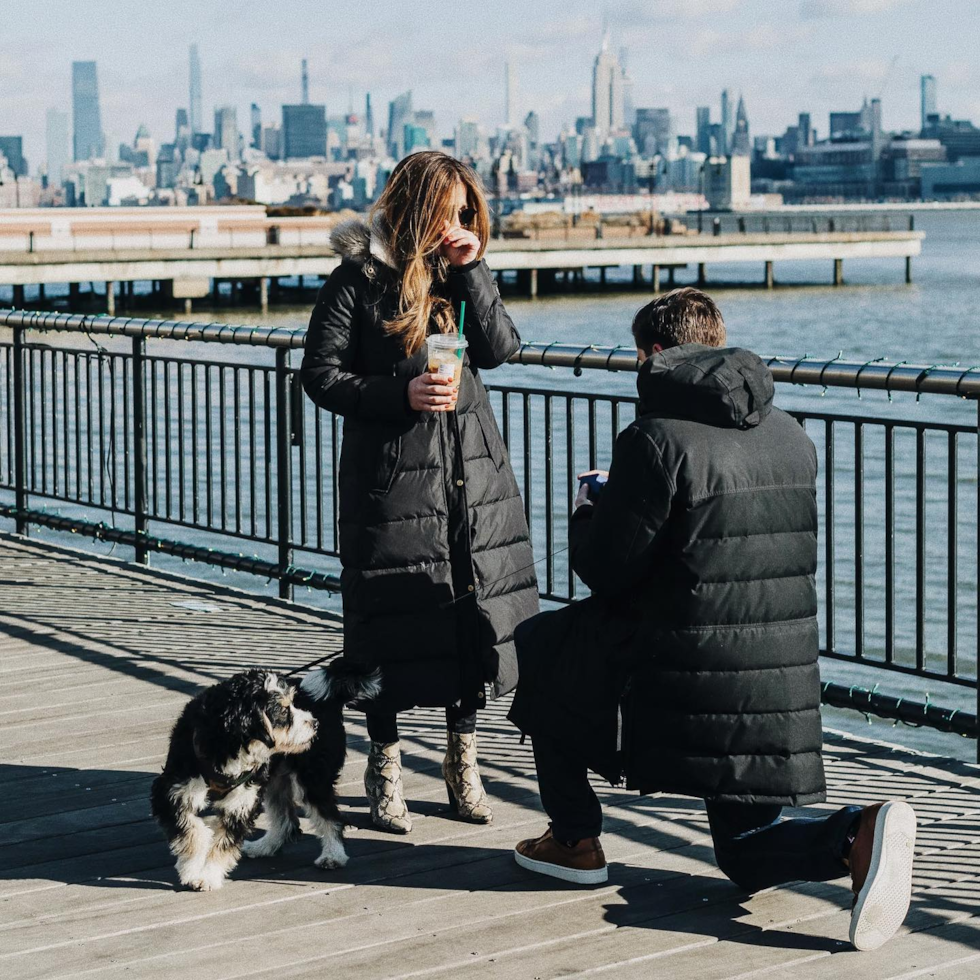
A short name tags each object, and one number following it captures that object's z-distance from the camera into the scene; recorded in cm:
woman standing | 433
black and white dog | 397
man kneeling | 361
